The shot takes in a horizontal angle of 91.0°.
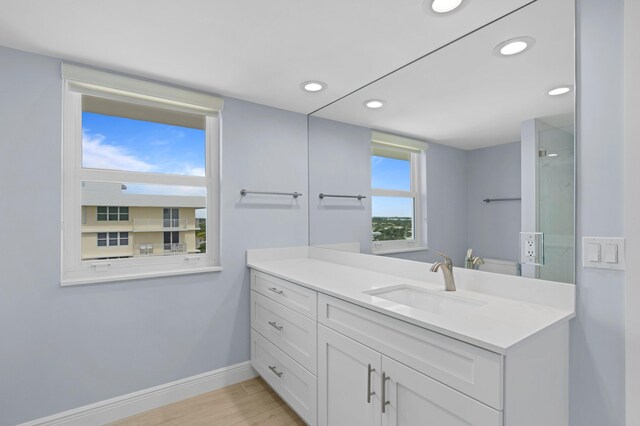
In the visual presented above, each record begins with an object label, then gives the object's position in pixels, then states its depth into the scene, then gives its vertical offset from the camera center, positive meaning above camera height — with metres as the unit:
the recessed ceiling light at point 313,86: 2.23 +0.92
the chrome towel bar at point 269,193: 2.52 +0.17
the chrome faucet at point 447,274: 1.62 -0.32
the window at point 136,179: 1.98 +0.24
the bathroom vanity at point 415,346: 1.00 -0.53
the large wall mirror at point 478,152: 1.34 +0.34
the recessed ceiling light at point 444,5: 1.37 +0.92
